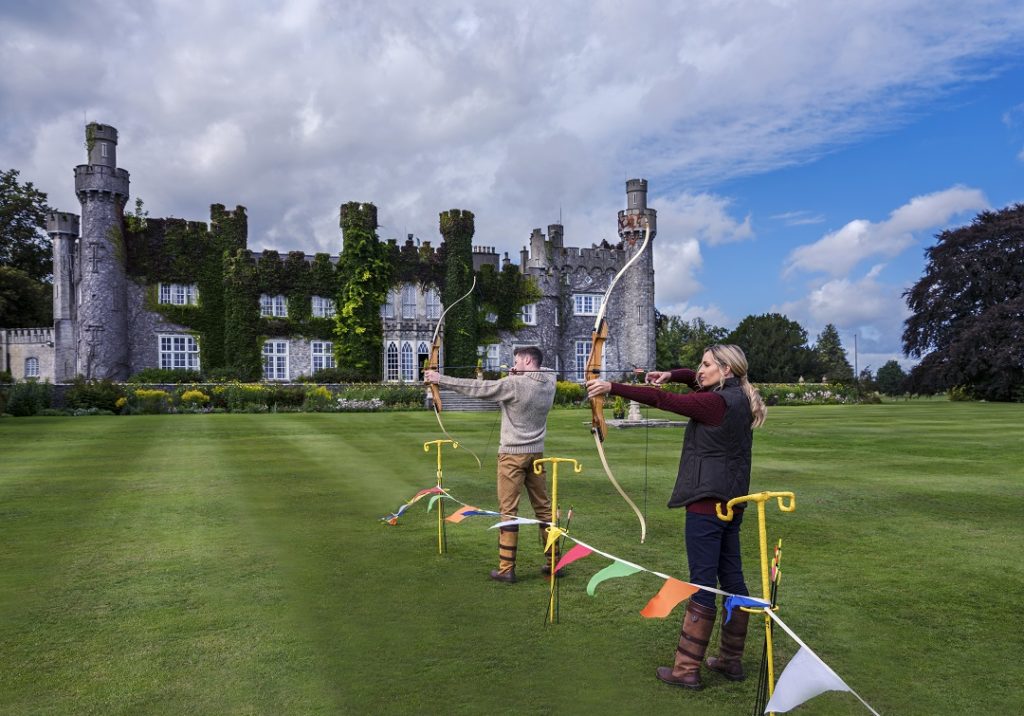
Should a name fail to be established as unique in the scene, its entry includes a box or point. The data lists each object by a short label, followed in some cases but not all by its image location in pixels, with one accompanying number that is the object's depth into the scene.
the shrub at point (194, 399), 34.91
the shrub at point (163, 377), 41.50
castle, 42.66
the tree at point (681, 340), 67.94
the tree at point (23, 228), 59.81
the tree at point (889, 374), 95.20
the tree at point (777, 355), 69.81
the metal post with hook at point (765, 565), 4.23
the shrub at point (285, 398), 36.12
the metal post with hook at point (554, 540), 6.35
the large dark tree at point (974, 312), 49.00
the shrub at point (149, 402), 33.12
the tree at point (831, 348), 94.09
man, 7.47
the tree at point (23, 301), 54.56
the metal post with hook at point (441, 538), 8.47
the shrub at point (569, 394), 41.97
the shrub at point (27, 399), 30.12
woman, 5.01
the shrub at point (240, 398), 35.12
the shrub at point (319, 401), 35.88
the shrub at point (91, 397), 32.88
